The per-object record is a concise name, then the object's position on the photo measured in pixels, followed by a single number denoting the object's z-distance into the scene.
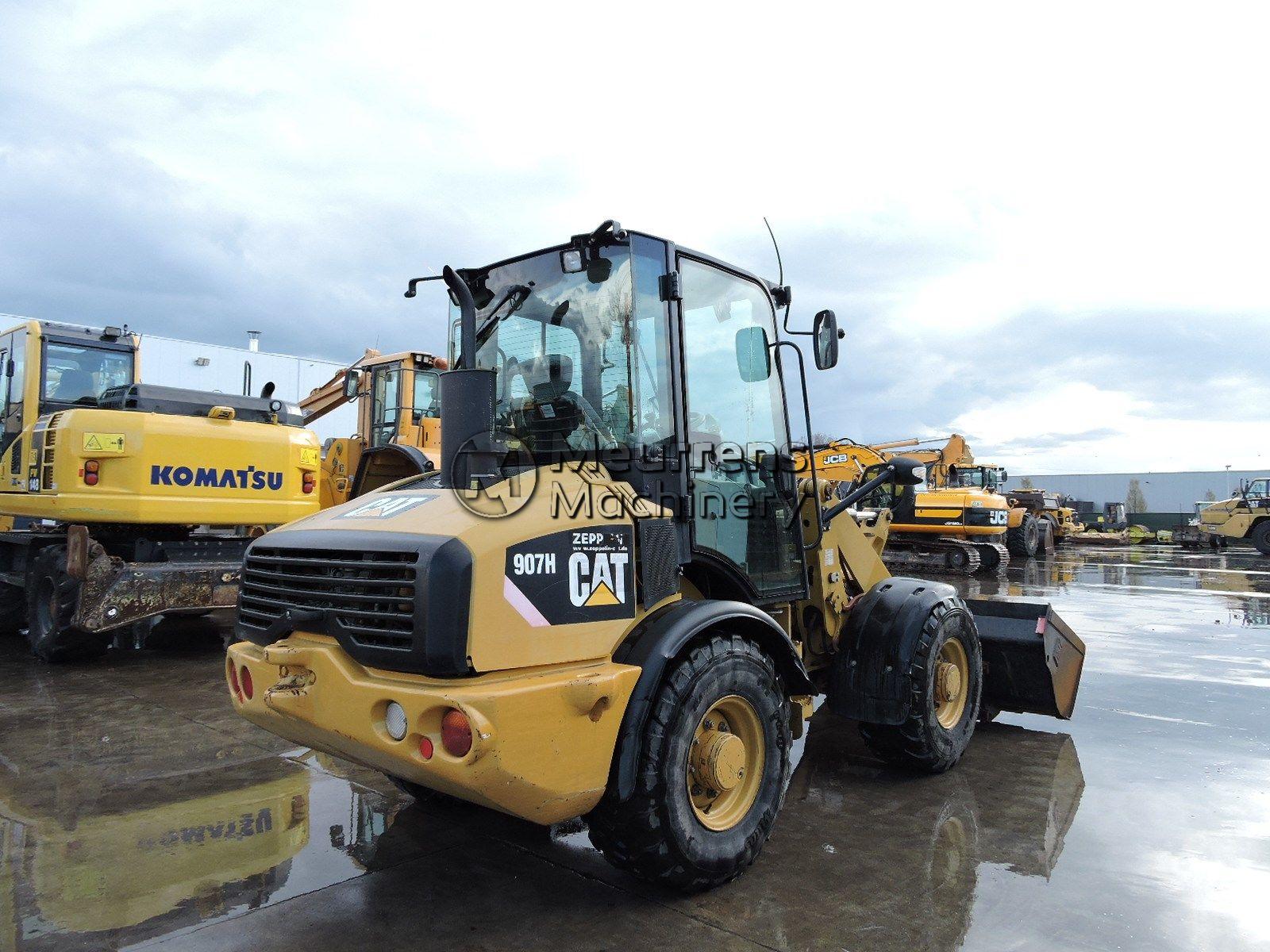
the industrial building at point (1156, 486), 68.25
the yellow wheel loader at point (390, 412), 12.62
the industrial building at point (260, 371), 32.44
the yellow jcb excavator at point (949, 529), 18.91
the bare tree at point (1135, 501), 59.91
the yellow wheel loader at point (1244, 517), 26.48
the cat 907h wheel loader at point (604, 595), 2.80
